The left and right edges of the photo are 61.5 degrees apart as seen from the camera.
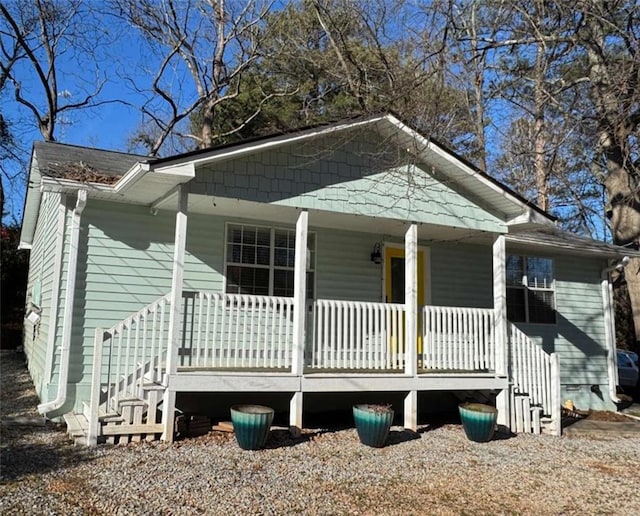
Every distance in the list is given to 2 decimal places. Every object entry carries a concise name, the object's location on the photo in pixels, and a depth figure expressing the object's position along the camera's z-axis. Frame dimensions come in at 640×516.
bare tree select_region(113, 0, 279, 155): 19.28
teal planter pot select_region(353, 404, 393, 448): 7.00
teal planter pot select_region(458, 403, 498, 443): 7.64
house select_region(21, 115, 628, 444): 7.12
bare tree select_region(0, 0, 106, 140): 18.56
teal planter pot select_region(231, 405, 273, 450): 6.46
